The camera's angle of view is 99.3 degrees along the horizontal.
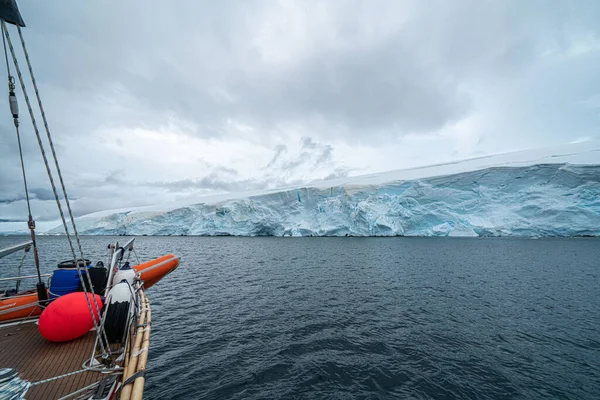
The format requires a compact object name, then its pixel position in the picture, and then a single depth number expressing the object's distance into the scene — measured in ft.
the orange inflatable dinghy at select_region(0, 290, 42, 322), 19.22
